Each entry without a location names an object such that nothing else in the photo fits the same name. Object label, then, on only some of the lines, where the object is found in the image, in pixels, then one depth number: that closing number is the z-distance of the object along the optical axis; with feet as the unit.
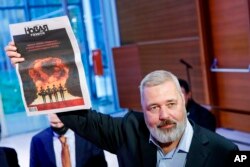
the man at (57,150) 7.89
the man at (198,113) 10.43
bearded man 4.26
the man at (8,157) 6.03
